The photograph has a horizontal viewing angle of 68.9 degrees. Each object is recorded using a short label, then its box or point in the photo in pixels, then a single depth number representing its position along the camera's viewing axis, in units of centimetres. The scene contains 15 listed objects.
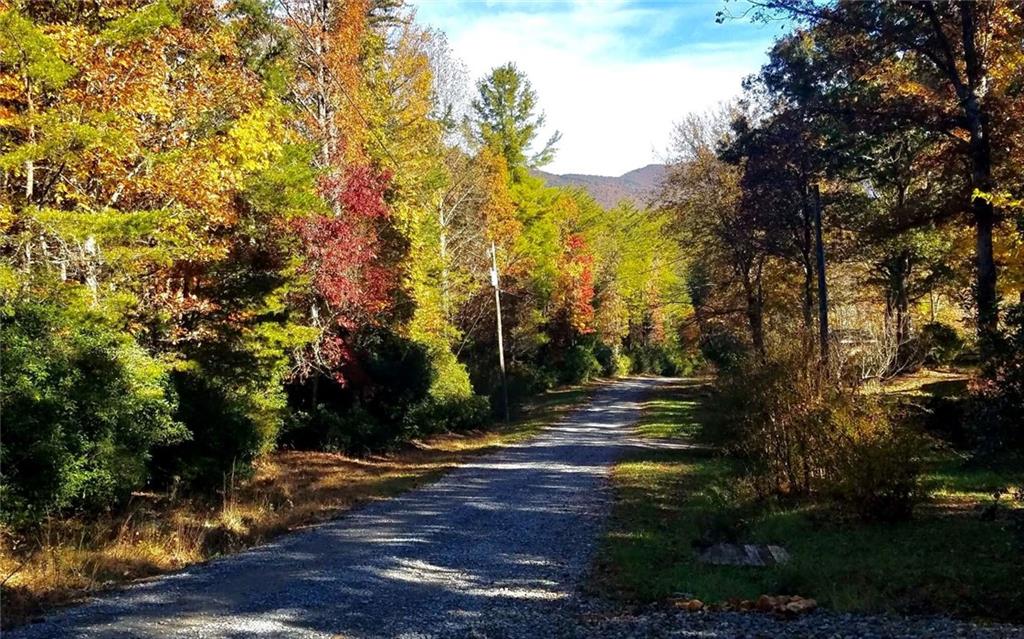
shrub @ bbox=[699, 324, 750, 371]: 1622
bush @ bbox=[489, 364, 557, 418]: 3762
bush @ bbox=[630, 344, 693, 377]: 7256
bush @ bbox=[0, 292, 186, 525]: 911
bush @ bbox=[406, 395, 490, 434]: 2392
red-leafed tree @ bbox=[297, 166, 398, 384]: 1873
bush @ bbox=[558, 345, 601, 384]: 5225
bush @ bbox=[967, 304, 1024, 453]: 771
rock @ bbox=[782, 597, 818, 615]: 661
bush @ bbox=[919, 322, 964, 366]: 2822
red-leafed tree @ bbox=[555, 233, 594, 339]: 5159
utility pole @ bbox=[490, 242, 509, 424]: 3159
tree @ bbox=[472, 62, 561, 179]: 4594
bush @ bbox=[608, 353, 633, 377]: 6488
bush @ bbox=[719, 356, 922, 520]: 992
